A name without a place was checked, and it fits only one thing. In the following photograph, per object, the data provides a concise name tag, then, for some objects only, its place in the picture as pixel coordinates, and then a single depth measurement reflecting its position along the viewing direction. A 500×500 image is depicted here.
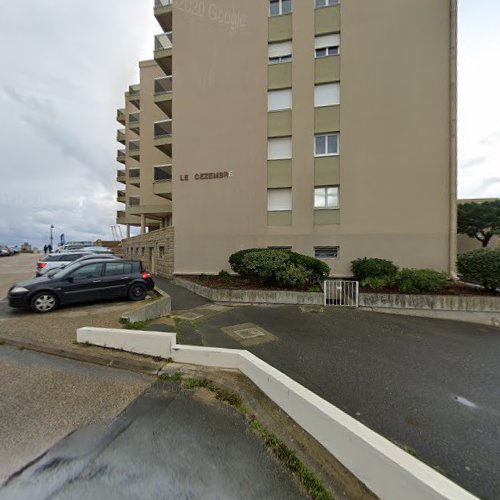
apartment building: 11.38
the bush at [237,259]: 10.15
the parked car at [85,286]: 6.52
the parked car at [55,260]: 12.86
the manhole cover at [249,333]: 5.69
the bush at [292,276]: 8.81
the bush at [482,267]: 7.71
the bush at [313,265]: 9.45
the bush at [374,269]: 9.82
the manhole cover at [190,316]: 6.92
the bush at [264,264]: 9.05
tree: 15.75
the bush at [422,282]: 8.32
